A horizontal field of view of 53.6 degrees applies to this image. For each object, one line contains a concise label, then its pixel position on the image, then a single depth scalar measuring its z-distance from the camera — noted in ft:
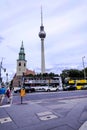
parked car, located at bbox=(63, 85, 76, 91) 87.11
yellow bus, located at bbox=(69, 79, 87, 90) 91.92
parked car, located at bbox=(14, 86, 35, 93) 75.19
